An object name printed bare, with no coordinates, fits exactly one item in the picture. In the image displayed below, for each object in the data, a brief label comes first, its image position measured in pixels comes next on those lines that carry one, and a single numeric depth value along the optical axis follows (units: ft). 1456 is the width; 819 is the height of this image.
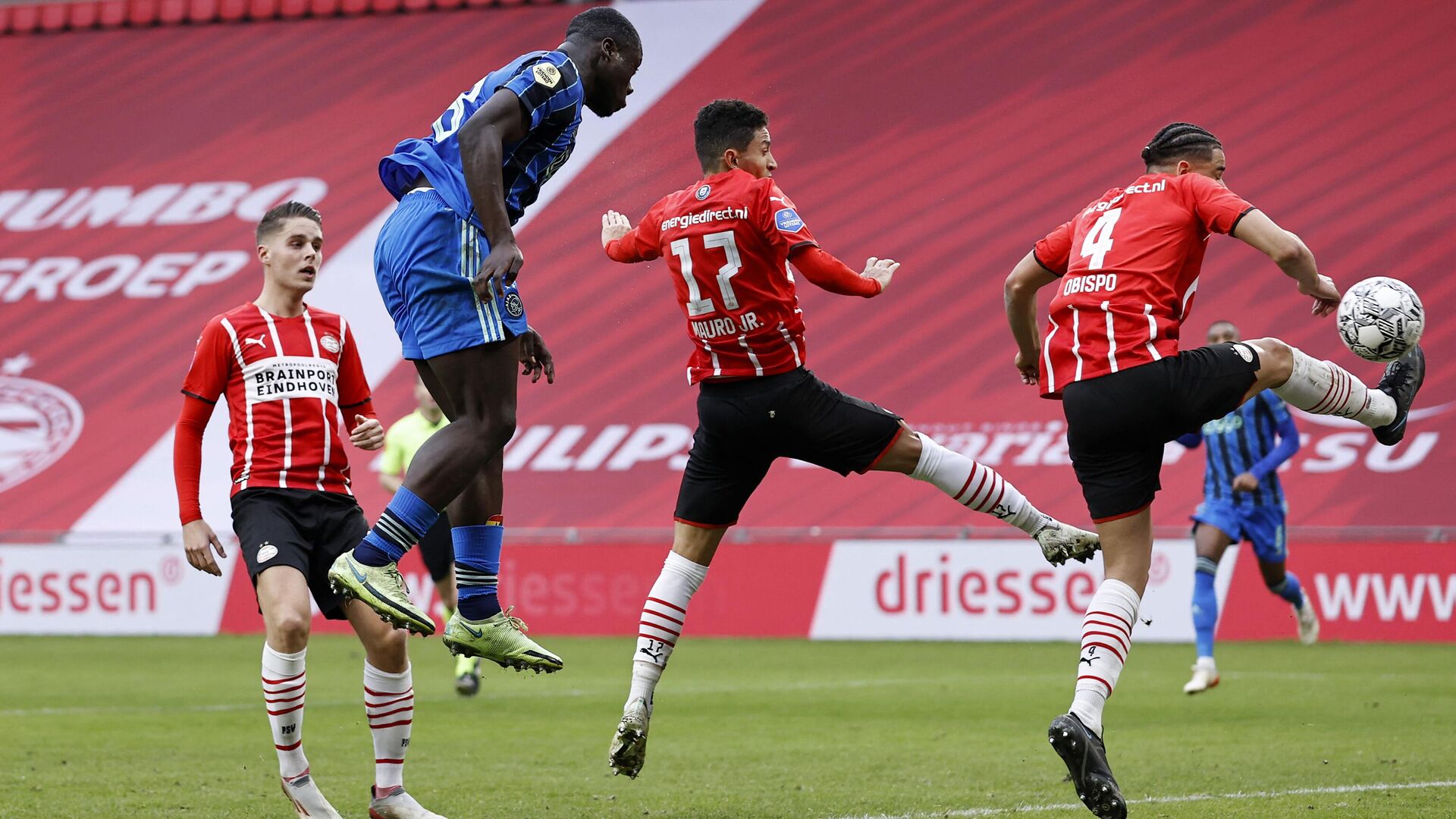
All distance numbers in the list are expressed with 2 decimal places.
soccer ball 41.68
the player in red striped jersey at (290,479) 38.37
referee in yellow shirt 75.31
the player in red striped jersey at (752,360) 41.04
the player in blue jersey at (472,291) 35.40
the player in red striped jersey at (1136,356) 37.09
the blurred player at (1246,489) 75.10
